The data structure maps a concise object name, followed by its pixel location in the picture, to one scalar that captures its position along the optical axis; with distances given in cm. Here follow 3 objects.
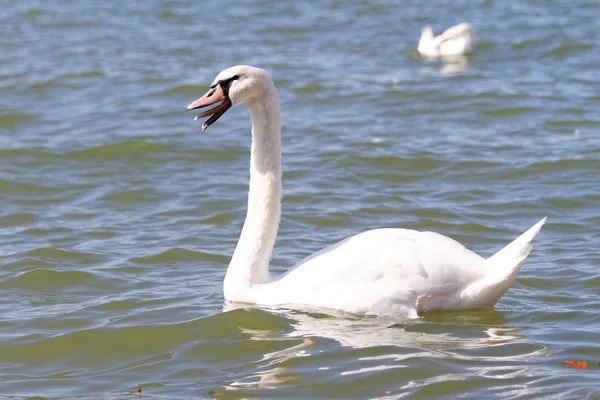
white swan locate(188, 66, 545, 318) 1258
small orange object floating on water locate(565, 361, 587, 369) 1098
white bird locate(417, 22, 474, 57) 3262
